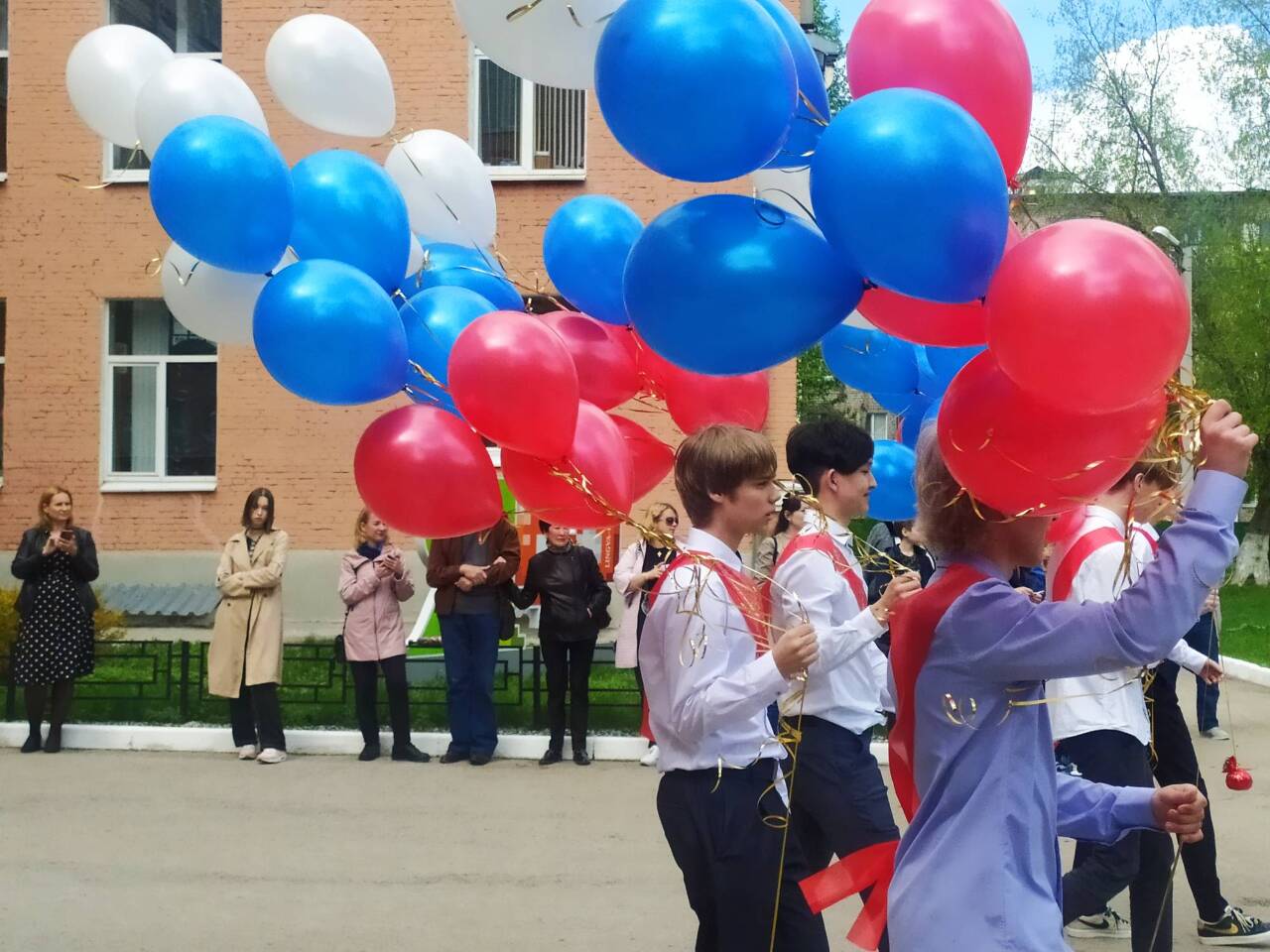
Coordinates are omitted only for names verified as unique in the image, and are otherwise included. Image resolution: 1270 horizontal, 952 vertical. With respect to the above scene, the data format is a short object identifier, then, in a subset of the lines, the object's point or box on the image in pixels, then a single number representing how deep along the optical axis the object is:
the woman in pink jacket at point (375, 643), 10.09
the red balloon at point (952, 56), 2.89
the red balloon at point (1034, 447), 2.73
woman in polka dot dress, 10.06
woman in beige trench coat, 10.04
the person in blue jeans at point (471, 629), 9.91
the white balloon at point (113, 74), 4.80
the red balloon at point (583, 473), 3.62
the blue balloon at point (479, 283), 4.34
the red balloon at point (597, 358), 4.00
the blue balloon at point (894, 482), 4.78
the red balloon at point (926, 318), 2.97
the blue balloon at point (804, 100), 3.07
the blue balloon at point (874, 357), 4.33
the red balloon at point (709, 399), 4.03
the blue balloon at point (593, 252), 4.05
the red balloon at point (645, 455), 4.18
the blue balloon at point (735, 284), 2.87
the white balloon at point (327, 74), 4.80
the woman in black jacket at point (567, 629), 9.93
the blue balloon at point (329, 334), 3.50
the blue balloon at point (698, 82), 2.77
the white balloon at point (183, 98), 4.35
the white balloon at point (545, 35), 3.68
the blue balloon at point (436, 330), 3.78
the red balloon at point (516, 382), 3.37
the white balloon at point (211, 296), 4.25
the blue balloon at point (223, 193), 3.75
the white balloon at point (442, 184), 4.82
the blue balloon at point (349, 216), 3.96
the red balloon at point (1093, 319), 2.51
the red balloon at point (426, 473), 3.46
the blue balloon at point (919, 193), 2.65
